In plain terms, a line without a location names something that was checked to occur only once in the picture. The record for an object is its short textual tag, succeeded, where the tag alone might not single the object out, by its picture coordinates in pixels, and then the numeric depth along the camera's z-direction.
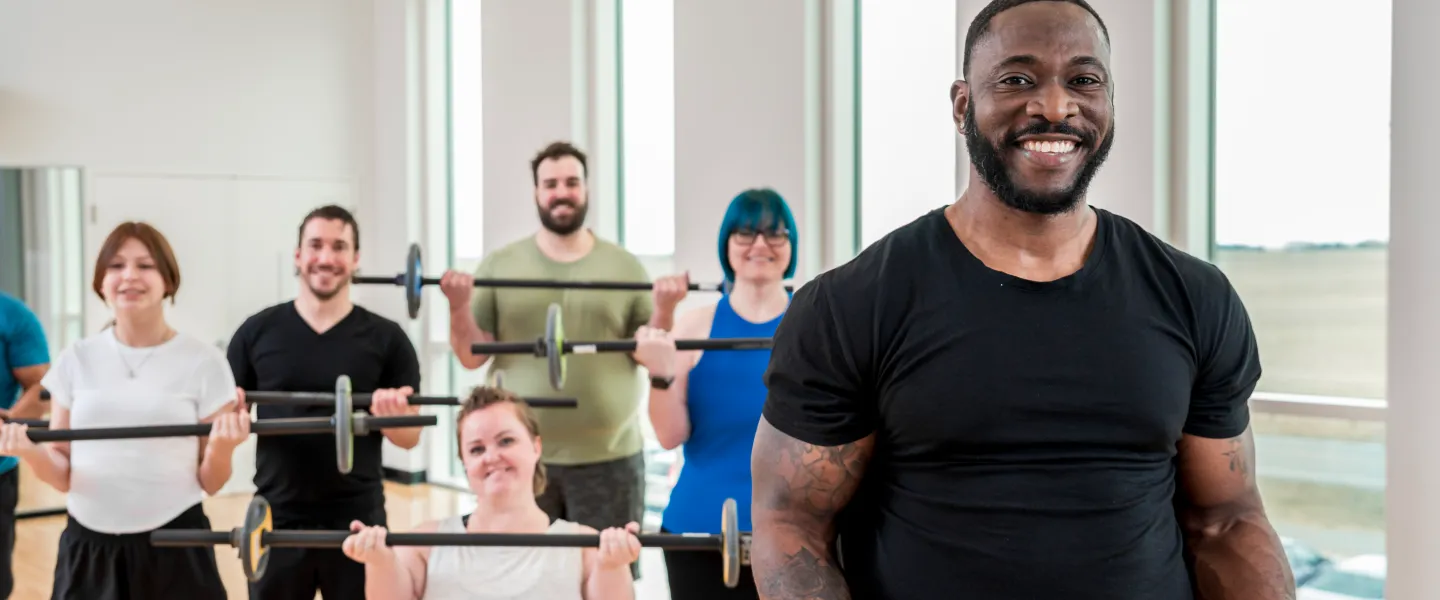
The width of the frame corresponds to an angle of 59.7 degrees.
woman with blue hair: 2.69
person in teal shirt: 3.54
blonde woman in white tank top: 2.48
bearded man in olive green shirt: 3.39
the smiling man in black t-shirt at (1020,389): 1.25
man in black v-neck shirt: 3.03
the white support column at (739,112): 4.47
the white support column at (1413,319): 2.80
